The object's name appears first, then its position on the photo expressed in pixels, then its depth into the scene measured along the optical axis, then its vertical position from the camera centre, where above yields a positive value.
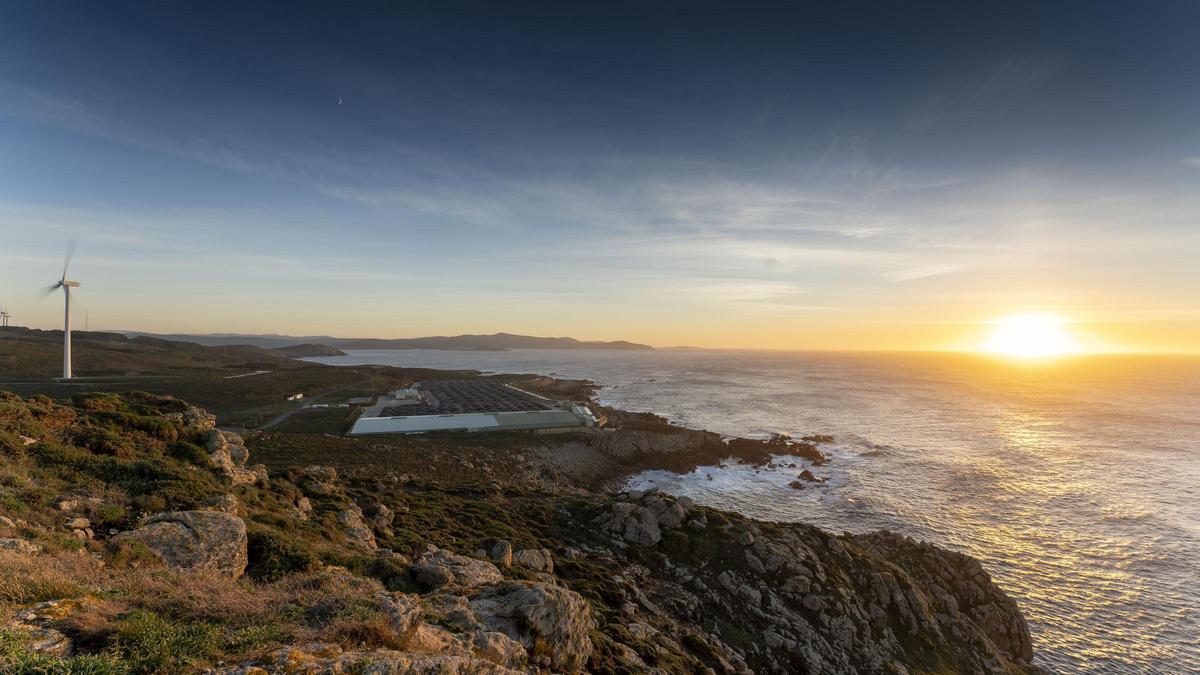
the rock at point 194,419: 23.56 -4.68
